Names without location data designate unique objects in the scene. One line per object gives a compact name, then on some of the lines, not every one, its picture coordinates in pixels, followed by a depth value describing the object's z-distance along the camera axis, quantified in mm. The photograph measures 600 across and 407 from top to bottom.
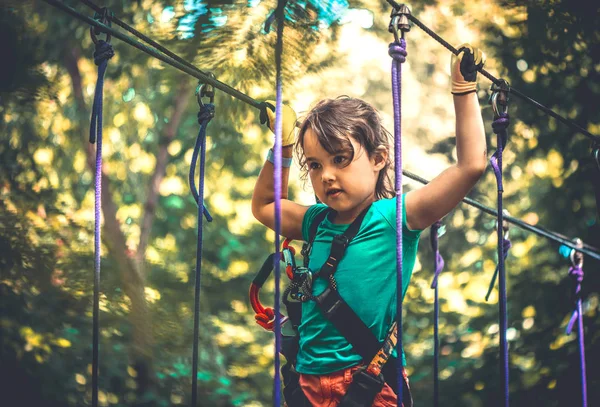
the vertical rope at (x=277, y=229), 2617
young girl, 2917
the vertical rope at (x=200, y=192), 2975
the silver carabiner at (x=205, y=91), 3115
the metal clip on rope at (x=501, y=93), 3150
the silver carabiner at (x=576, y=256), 4002
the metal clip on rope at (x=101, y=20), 2868
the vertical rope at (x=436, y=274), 3351
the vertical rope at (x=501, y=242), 2984
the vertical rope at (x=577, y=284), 3901
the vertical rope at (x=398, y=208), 2764
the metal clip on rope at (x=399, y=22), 2871
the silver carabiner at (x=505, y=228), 3599
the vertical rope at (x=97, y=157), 2735
